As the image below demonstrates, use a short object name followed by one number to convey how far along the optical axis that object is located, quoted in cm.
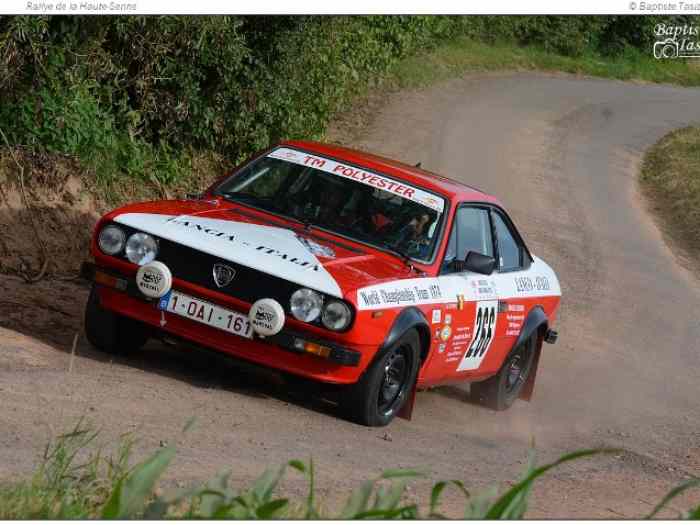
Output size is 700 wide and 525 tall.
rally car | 1598
